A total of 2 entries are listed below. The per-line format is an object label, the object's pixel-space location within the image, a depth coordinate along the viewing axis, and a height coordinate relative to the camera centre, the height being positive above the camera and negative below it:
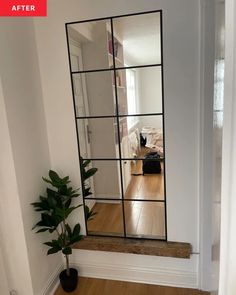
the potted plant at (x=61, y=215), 1.72 -0.78
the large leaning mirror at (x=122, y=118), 1.69 -0.09
